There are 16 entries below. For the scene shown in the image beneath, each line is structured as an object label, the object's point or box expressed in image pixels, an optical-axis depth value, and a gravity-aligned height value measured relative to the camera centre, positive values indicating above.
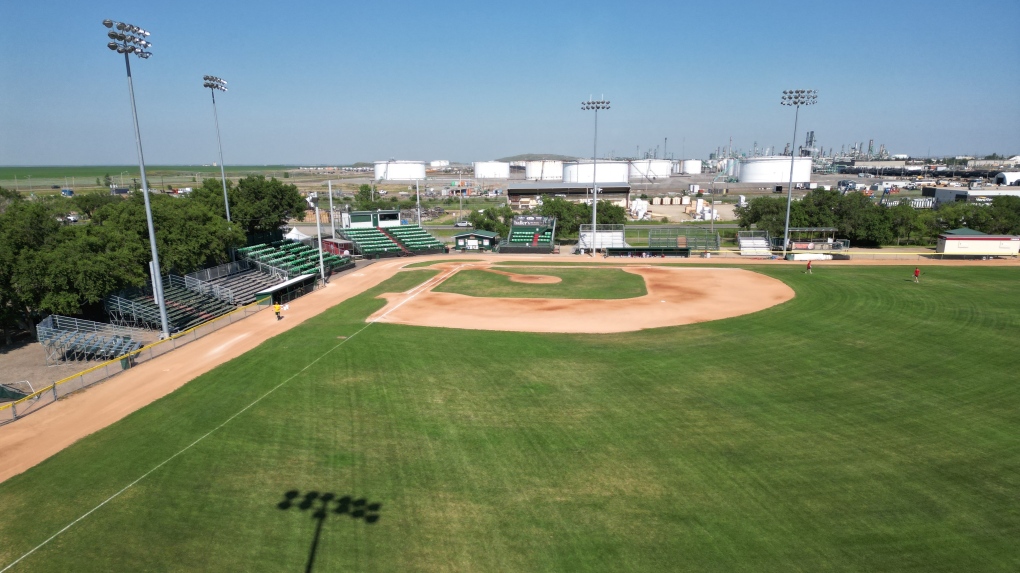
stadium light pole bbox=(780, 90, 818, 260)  52.62 +9.50
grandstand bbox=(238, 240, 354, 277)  43.16 -6.34
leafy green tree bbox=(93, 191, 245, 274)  32.97 -2.68
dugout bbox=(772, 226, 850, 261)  55.52 -5.94
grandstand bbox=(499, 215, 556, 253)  62.19 -5.72
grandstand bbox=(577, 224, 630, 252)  60.60 -5.80
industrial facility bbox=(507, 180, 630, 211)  115.25 -0.60
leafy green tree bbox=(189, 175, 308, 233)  46.78 -1.12
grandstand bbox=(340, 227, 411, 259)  59.12 -6.26
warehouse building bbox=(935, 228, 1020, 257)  52.75 -5.48
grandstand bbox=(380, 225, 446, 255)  62.22 -6.09
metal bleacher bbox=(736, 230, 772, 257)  57.47 -6.19
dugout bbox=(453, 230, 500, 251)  63.47 -6.26
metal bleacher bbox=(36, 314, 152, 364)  25.45 -7.59
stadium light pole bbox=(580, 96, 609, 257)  57.53 +9.48
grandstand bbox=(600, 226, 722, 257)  58.12 -6.20
